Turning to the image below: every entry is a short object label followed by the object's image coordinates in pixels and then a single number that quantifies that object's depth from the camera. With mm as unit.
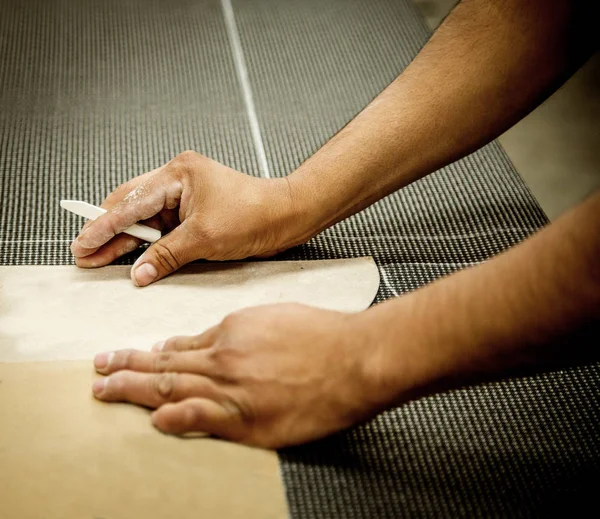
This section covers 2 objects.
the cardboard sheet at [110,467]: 651
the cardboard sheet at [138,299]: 814
